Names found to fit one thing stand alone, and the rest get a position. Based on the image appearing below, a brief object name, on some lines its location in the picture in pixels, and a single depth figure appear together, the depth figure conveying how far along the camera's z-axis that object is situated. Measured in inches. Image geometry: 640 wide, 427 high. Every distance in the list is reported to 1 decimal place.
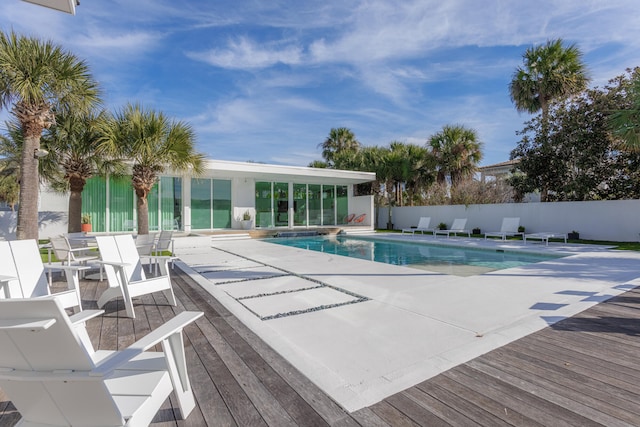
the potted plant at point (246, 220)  695.0
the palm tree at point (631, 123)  346.0
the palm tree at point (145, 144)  382.0
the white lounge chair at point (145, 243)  263.6
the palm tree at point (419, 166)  785.6
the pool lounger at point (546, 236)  467.5
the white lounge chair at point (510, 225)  551.8
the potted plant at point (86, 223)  534.4
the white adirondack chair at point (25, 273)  124.4
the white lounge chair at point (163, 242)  305.3
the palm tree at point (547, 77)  607.8
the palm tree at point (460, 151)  743.1
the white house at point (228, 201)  565.2
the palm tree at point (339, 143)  1056.1
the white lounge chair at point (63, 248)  234.2
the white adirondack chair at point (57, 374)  50.2
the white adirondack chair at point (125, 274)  153.5
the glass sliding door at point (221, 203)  687.1
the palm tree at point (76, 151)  396.8
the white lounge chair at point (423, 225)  664.6
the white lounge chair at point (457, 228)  597.5
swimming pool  343.6
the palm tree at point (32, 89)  305.3
